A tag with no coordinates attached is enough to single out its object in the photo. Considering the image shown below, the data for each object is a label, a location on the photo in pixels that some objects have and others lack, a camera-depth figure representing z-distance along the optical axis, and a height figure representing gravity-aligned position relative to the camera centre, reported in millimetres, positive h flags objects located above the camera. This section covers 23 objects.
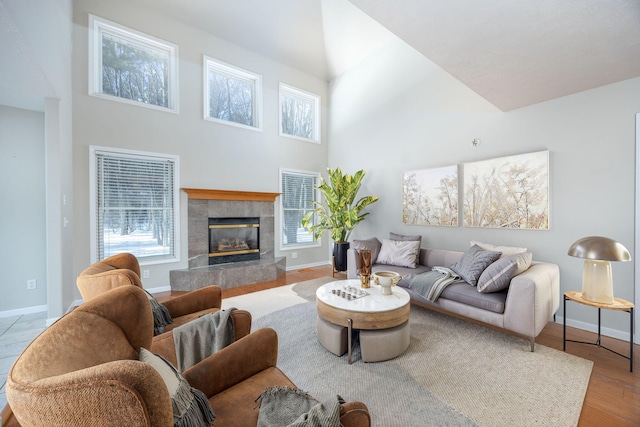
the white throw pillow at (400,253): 3928 -620
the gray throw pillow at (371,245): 4414 -551
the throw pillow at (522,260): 2692 -506
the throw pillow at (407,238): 4109 -417
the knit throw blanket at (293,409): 976 -843
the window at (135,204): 3955 +174
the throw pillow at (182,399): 920 -681
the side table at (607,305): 2176 -800
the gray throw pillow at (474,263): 2998 -601
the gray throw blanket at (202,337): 1587 -761
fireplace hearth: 4512 -515
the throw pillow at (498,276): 2645 -651
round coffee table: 2279 -944
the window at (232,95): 4953 +2342
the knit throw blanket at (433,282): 3047 -818
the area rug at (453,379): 1733 -1301
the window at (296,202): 5957 +263
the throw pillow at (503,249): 3199 -460
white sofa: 2439 -913
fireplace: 4938 -497
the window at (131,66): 3921 +2370
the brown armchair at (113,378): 600 -424
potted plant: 5262 +118
